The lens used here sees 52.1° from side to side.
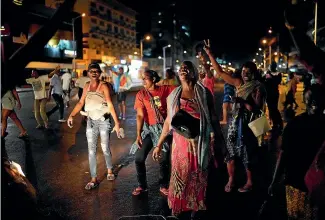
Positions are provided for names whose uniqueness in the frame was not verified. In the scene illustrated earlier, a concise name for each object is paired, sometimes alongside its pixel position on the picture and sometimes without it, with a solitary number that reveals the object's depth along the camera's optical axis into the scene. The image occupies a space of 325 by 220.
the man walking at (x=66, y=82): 13.63
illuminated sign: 54.31
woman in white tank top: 5.52
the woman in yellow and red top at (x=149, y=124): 5.19
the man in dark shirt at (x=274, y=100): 9.70
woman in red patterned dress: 3.91
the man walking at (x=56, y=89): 11.68
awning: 46.28
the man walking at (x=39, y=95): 10.97
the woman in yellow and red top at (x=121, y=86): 12.94
